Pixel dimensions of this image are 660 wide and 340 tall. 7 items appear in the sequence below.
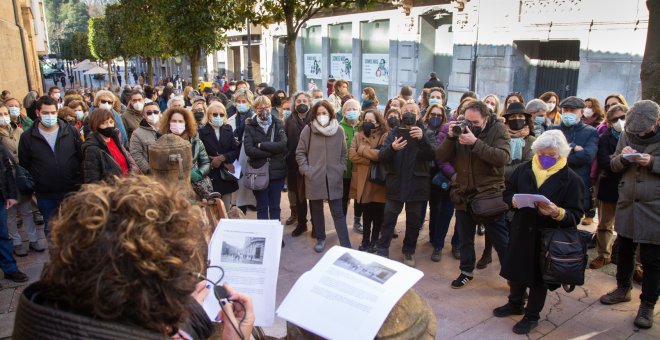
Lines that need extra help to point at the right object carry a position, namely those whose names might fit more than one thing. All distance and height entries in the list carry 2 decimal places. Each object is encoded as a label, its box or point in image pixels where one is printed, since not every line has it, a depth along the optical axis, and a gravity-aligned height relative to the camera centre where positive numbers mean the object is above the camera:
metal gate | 12.58 -0.18
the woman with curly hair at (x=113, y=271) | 1.13 -0.51
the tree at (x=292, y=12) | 8.97 +0.99
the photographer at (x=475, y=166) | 4.36 -1.00
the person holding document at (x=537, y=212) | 3.68 -1.16
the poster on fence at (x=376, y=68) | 19.28 -0.29
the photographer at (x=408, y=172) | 4.98 -1.18
